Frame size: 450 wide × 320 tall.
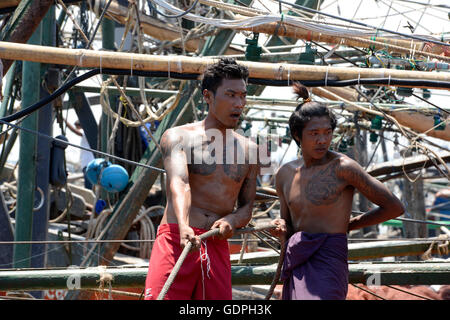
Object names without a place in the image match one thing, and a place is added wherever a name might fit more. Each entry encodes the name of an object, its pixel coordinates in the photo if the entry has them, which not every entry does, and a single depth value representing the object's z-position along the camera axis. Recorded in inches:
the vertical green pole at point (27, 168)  622.2
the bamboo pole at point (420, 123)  654.5
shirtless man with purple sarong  304.8
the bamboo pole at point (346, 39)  489.4
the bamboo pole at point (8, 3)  531.5
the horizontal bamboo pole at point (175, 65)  406.0
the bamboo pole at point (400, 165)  792.2
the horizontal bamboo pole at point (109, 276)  392.5
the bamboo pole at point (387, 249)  484.1
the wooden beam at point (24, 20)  456.1
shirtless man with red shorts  296.5
